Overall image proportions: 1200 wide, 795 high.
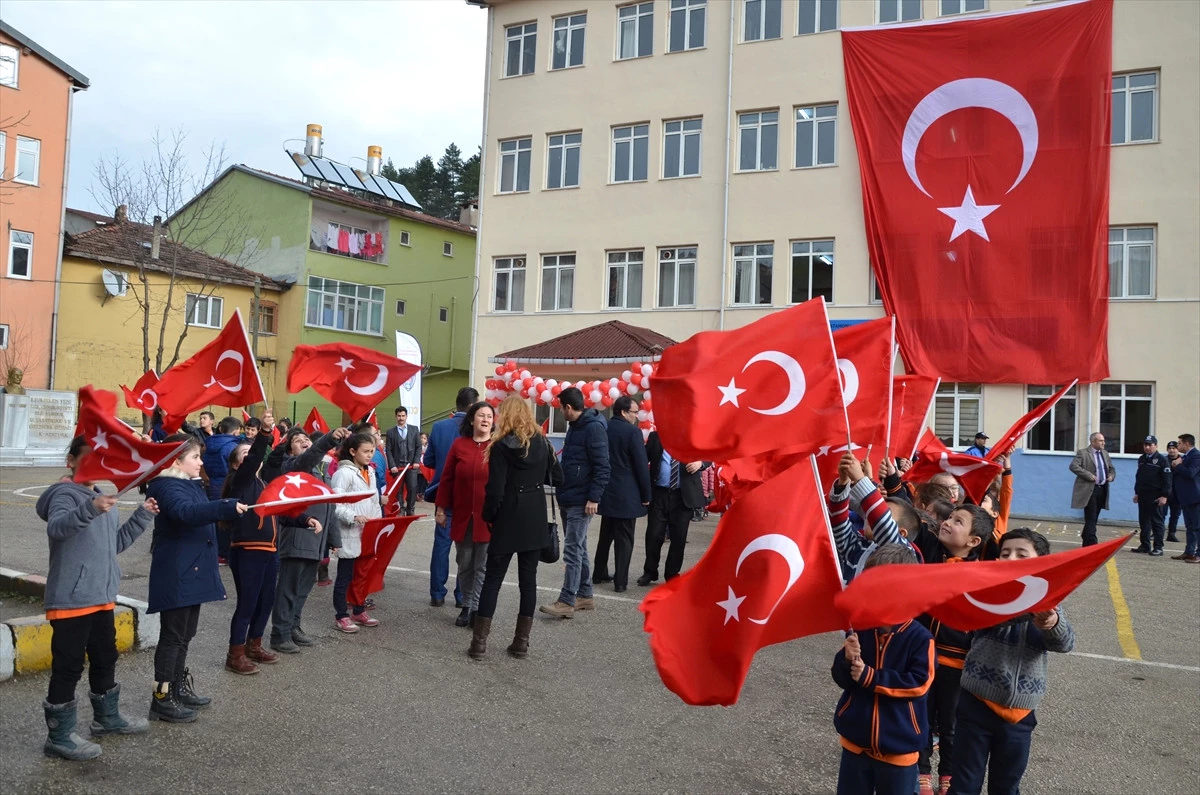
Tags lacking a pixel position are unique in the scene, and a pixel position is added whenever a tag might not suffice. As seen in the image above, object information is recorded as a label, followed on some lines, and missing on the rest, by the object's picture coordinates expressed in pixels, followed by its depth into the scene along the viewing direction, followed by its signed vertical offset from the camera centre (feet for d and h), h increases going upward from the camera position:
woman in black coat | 24.90 -2.13
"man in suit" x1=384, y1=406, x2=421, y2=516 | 48.44 -1.03
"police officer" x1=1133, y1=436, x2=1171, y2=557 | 52.31 -1.93
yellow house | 115.85 +13.22
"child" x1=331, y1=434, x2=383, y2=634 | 26.25 -2.64
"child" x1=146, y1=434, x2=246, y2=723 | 18.65 -2.96
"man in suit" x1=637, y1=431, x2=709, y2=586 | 35.83 -2.67
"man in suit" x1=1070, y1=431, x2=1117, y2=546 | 53.31 -1.34
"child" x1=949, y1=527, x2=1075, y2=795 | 13.73 -3.49
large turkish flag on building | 73.10 +20.09
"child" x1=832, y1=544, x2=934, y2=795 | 12.26 -3.27
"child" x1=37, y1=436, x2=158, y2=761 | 16.94 -3.33
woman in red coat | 27.25 -1.90
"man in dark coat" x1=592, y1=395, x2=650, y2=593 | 33.35 -1.41
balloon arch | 68.33 +3.21
